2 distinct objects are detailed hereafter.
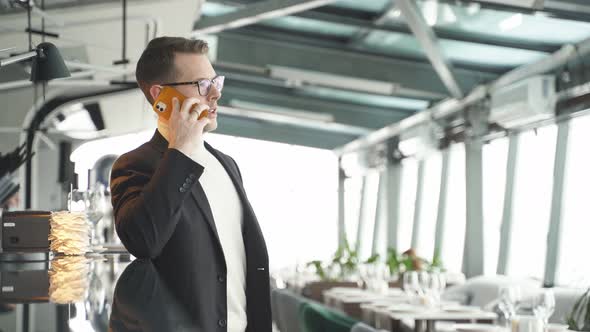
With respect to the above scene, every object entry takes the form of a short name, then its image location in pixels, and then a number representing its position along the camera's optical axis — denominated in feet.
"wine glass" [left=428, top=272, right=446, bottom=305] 18.52
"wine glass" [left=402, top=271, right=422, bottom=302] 18.76
